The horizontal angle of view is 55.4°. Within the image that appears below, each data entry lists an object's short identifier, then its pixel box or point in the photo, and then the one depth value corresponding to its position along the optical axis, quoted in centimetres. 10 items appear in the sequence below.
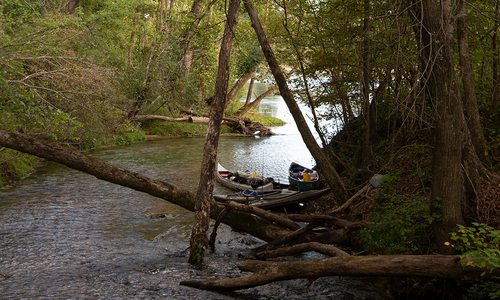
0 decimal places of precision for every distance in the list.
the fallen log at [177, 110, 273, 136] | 3534
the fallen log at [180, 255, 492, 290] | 637
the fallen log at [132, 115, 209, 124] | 3187
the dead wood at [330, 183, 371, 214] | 1148
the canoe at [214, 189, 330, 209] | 1323
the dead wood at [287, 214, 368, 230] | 983
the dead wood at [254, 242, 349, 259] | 805
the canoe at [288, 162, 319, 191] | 1461
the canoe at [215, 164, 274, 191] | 1613
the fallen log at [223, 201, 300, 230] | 1035
